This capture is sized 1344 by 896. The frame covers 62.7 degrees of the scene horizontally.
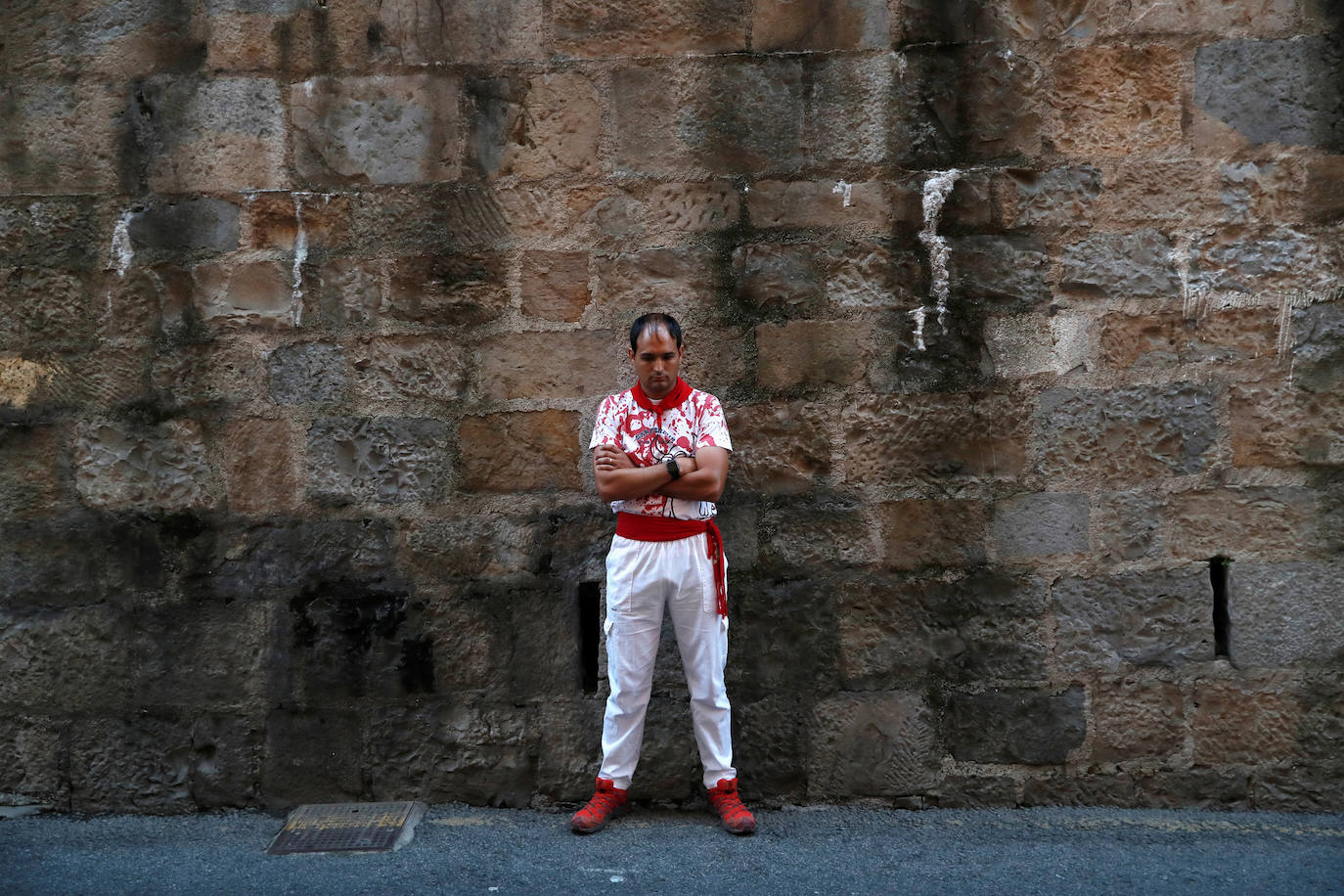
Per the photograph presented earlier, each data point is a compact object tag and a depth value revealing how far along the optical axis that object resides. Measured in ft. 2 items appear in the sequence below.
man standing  11.07
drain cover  11.34
